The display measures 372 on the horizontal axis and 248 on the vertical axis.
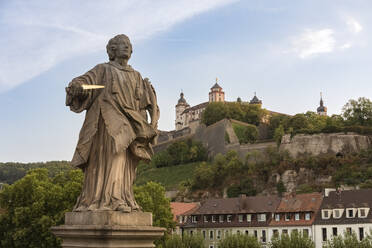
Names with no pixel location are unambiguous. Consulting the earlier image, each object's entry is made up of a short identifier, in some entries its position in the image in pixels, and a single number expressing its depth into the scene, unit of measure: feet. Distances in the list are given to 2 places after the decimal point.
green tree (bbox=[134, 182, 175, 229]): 117.46
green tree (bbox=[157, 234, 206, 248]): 123.65
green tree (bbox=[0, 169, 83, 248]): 91.12
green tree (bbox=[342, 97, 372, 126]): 292.20
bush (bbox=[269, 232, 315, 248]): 123.44
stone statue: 19.47
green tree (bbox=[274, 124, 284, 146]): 287.75
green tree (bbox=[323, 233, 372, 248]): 115.44
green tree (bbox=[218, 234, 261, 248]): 126.62
